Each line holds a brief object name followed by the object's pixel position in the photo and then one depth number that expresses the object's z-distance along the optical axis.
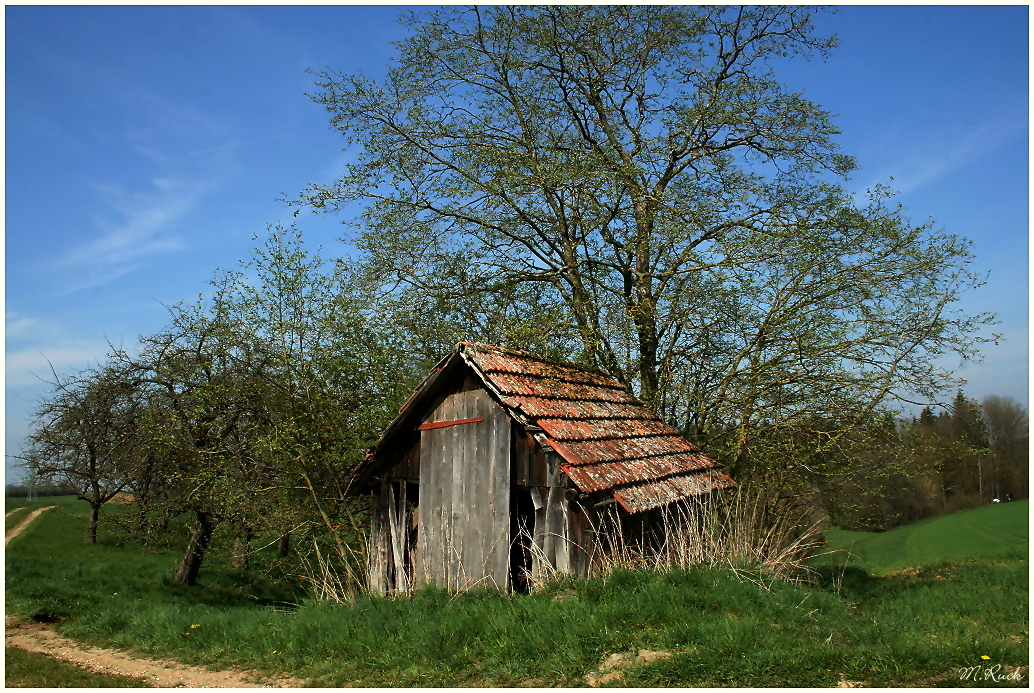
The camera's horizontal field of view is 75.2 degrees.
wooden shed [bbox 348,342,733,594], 8.00
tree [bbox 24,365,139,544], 15.41
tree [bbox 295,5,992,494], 11.40
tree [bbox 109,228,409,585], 10.77
